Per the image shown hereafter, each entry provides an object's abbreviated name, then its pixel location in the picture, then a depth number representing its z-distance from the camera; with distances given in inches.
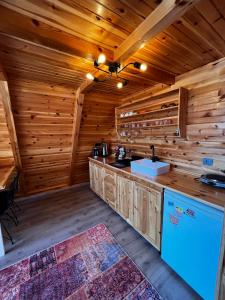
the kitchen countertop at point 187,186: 48.1
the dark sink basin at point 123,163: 97.6
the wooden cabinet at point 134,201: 68.0
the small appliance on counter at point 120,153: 118.2
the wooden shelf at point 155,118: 75.1
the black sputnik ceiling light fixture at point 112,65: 51.6
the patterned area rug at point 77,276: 54.0
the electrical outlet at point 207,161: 67.9
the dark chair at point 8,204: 75.2
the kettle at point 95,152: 137.2
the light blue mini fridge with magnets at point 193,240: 46.5
